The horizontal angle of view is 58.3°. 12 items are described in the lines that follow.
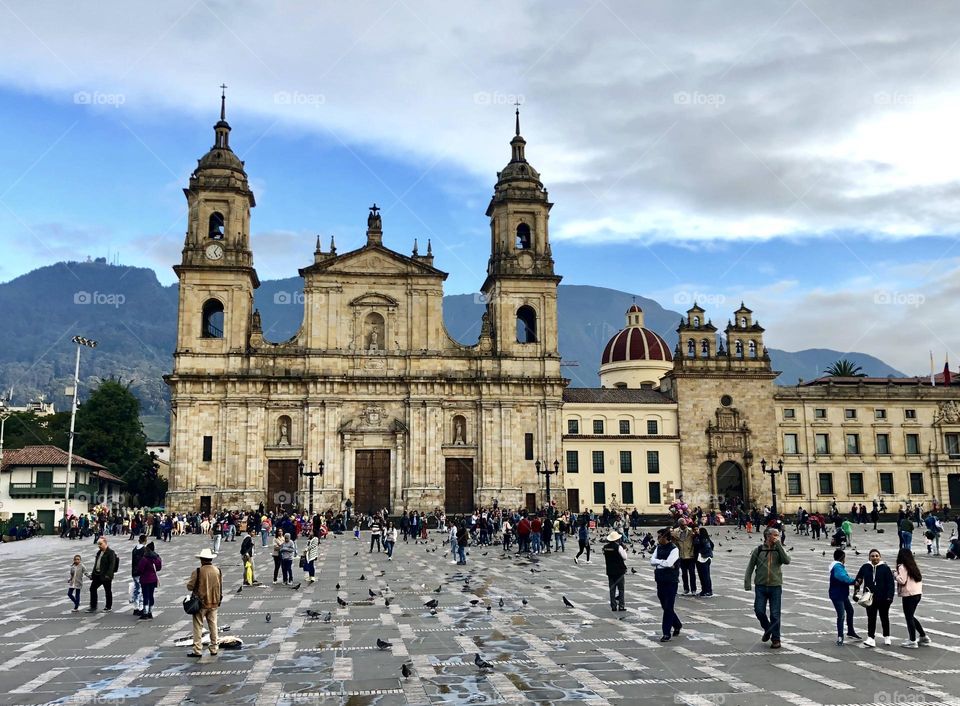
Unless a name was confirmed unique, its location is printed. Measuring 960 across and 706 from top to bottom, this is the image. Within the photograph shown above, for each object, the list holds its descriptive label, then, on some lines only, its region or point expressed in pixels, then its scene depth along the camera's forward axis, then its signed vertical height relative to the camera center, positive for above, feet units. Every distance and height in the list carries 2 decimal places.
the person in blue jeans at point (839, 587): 44.68 -5.33
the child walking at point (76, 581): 60.23 -6.02
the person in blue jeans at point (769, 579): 43.93 -4.78
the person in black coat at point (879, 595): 44.50 -5.72
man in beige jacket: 43.32 -5.29
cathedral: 186.70 +23.43
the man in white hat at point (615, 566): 57.52 -5.28
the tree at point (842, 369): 288.10 +38.84
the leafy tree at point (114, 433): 239.71 +16.90
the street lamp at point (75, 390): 162.03 +20.15
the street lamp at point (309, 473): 164.14 +3.62
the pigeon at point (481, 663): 39.86 -8.00
